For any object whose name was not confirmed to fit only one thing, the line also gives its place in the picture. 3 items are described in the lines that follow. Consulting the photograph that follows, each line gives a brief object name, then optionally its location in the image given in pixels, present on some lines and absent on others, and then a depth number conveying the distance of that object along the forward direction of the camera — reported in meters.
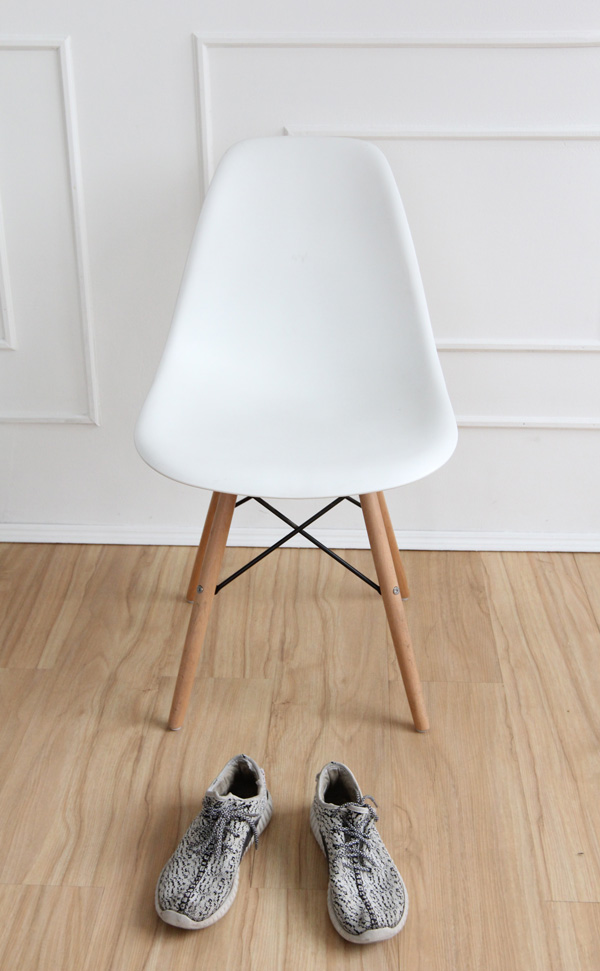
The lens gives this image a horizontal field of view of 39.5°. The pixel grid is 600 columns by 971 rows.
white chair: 1.27
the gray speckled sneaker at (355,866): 1.01
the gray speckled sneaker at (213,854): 1.03
